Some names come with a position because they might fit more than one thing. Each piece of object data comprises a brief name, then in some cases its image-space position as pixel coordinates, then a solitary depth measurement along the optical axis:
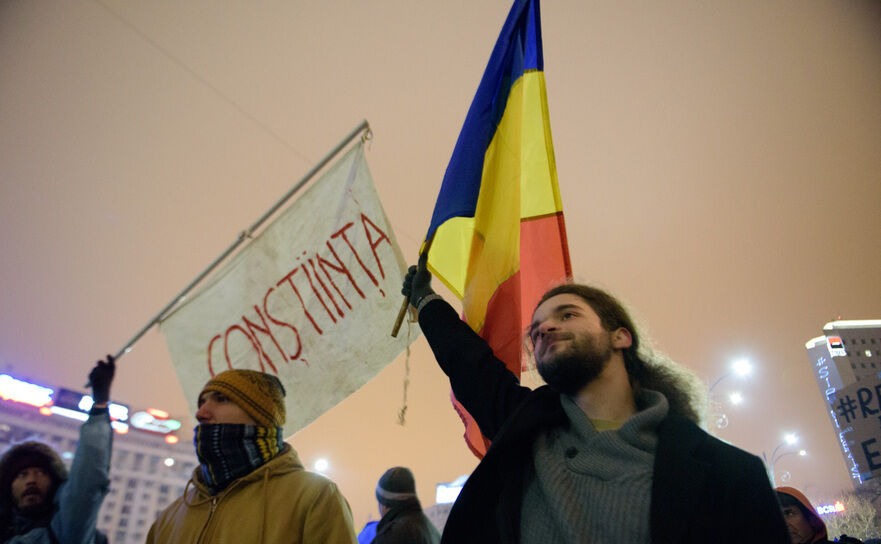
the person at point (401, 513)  2.94
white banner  3.07
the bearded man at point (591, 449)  1.32
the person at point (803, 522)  3.06
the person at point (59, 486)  2.51
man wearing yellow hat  2.01
